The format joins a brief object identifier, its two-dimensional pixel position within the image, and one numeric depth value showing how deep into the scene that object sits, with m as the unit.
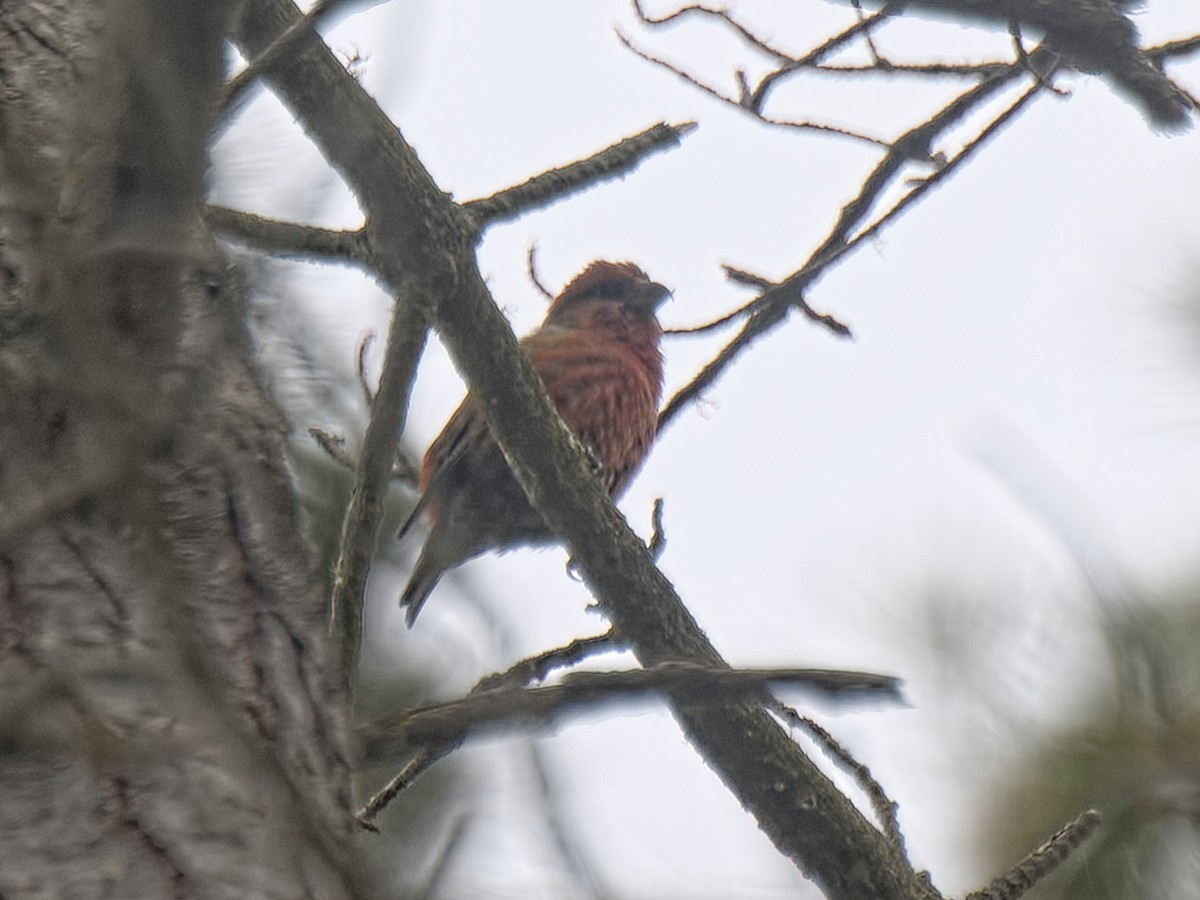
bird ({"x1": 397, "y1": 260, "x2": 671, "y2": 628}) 11.95
